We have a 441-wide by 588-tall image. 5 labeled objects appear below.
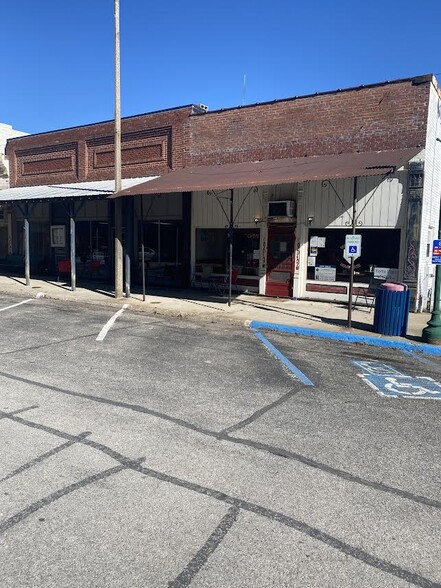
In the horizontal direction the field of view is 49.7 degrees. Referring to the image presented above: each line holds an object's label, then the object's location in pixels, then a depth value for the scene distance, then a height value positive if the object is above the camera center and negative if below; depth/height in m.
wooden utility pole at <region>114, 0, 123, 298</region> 14.32 +1.99
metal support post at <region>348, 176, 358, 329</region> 10.62 -1.29
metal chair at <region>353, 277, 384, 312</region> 13.89 -1.37
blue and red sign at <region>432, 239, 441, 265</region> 9.58 -0.12
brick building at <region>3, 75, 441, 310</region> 12.92 +1.60
